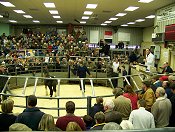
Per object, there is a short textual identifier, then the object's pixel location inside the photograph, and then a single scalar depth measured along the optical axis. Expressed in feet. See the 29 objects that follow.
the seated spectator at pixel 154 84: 18.71
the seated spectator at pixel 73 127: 8.34
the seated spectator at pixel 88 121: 12.37
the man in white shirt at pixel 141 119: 11.84
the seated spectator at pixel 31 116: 11.15
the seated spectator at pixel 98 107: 14.12
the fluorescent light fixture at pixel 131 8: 43.88
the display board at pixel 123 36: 86.84
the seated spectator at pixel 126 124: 10.11
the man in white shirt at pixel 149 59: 35.12
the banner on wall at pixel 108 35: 86.12
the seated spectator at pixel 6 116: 10.37
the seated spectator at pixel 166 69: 31.11
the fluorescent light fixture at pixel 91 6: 42.98
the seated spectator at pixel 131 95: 15.81
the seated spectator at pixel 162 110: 13.56
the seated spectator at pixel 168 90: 15.87
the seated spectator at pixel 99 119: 10.15
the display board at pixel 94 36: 85.20
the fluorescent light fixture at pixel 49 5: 42.74
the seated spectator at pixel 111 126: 8.39
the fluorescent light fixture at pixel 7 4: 42.42
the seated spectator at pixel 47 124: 9.25
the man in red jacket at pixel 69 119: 11.06
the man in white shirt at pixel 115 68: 39.65
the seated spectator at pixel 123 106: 14.01
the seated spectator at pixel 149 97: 16.01
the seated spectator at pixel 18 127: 7.90
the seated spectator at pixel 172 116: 14.14
